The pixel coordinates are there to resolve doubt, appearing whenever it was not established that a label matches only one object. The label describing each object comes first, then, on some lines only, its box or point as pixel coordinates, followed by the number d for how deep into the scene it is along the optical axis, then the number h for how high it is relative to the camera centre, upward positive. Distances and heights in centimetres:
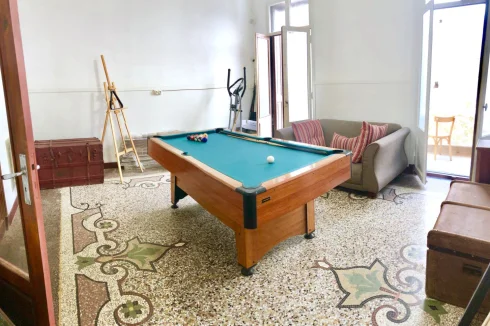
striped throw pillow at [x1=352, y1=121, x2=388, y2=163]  418 -54
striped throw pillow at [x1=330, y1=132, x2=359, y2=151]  437 -61
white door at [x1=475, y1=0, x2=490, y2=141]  390 -12
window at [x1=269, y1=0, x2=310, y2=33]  617 +148
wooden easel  512 -11
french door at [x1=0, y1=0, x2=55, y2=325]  143 -29
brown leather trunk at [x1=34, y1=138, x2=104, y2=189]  464 -81
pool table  214 -57
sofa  387 -80
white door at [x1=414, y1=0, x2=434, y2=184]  395 -2
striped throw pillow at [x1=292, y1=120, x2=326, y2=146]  458 -50
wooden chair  570 -74
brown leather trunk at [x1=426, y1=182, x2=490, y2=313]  194 -93
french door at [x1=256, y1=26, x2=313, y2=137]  546 +35
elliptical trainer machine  637 -2
